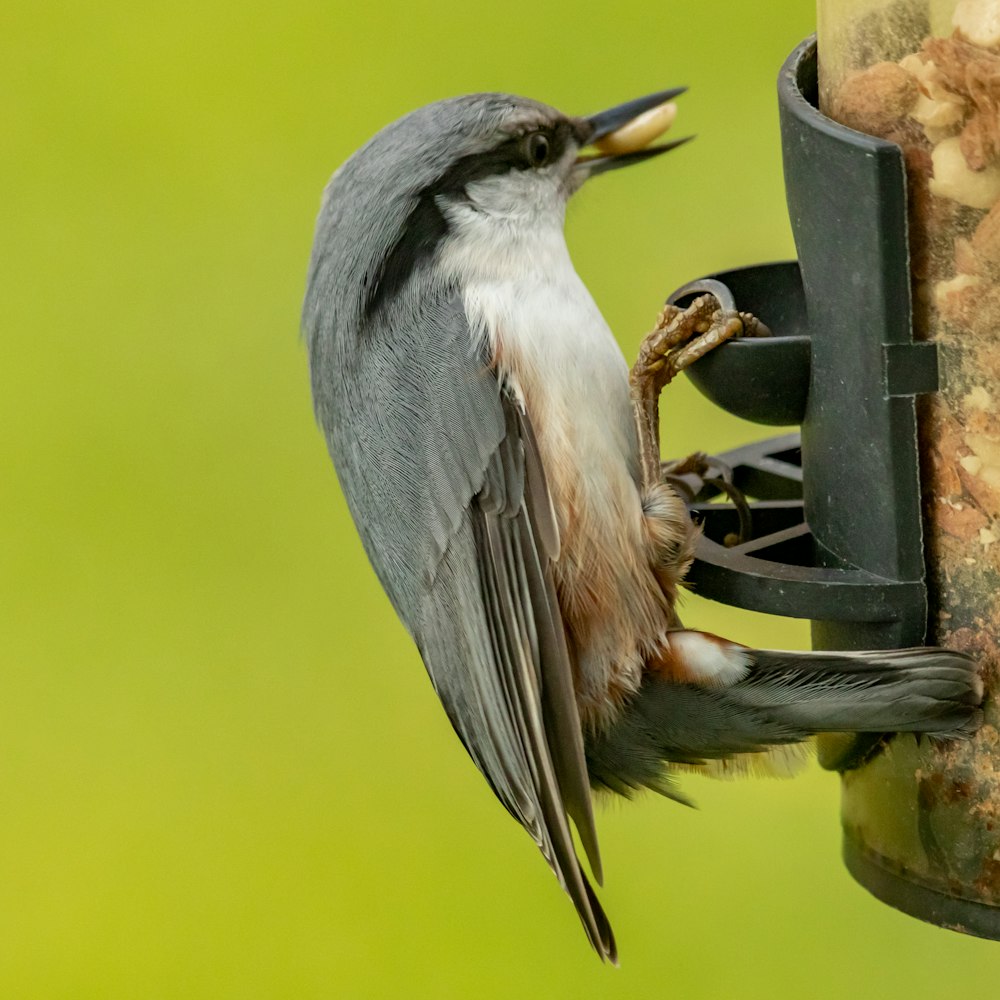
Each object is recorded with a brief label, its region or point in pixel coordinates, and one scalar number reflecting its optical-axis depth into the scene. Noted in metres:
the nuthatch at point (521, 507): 4.41
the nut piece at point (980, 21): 3.94
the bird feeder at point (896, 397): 4.14
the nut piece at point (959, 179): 4.05
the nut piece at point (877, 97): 4.21
